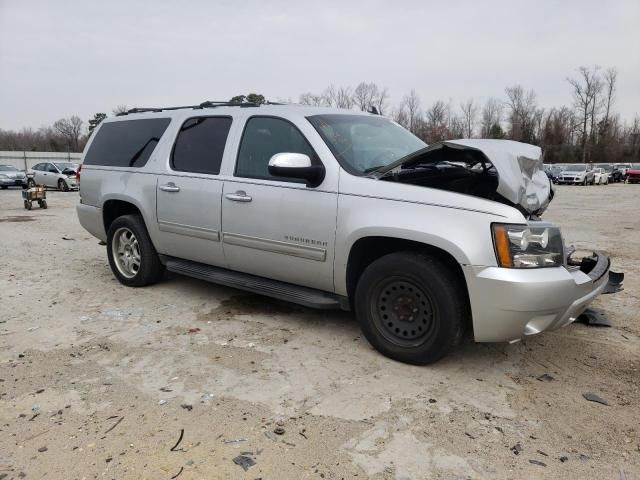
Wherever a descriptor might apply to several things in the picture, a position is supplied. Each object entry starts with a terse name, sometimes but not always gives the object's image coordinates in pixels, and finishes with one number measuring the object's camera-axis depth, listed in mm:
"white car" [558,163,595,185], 36094
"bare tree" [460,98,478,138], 80500
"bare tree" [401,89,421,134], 76312
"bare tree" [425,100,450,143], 77156
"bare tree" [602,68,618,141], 73875
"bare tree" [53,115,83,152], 80312
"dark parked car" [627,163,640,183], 40034
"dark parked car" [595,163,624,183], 43000
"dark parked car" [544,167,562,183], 36831
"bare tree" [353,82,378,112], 73425
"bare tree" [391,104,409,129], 74381
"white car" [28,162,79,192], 24594
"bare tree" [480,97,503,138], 77044
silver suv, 3301
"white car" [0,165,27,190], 26797
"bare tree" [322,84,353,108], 65137
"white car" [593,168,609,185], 38125
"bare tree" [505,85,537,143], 75750
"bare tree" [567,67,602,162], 75550
